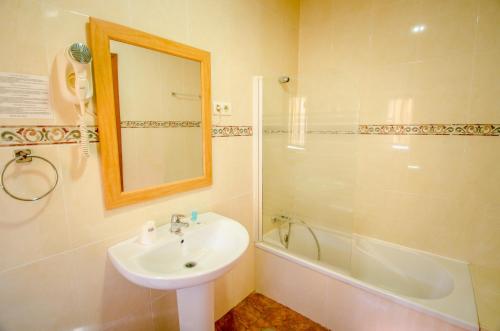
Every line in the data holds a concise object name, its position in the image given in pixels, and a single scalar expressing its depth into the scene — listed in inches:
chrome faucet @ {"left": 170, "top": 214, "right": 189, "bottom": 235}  48.7
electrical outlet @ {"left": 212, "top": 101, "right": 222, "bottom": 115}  59.2
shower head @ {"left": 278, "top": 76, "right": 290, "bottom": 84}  77.2
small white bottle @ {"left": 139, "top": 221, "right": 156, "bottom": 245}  44.2
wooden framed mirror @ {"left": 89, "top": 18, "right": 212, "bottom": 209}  40.0
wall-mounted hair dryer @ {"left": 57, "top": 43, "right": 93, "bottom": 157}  33.4
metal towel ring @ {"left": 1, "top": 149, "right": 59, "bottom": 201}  31.9
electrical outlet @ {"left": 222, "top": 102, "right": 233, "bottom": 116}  61.4
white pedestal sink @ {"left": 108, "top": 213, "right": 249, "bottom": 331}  34.7
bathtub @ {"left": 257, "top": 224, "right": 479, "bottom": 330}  49.3
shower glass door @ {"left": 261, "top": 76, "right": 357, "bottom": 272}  75.6
